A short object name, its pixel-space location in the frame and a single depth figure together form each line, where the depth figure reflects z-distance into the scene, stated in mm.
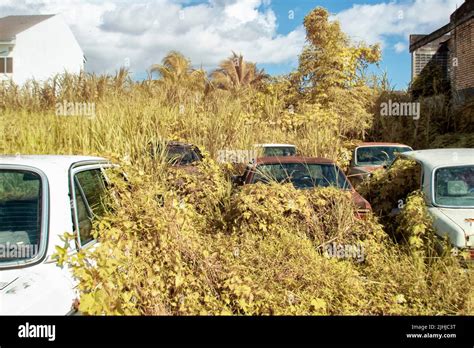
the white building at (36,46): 26016
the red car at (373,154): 10423
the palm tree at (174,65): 24931
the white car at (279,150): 10008
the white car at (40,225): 2283
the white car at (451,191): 4234
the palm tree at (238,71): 27656
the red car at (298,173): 5664
